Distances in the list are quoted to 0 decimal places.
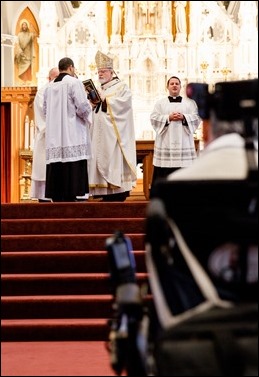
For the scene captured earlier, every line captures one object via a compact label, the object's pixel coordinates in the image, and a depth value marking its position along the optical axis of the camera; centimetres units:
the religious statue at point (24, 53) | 1673
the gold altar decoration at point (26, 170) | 1296
